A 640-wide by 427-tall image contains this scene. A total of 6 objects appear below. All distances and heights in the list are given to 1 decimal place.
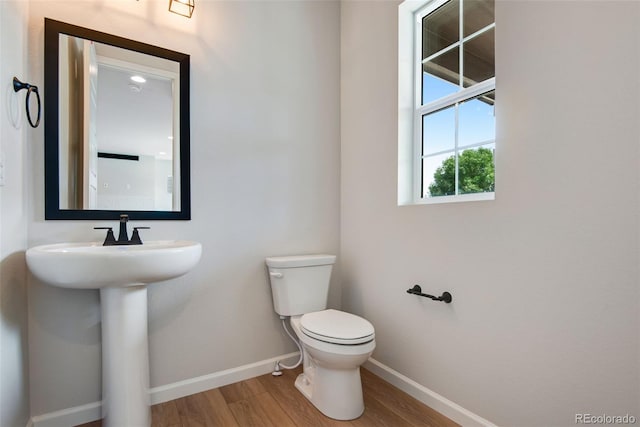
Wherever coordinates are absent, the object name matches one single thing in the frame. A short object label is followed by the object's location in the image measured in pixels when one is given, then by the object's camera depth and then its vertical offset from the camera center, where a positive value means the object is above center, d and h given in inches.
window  61.4 +23.4
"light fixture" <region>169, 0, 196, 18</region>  66.7 +43.3
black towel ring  48.5 +18.8
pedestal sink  43.8 -12.7
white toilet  59.1 -23.8
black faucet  57.2 -4.8
